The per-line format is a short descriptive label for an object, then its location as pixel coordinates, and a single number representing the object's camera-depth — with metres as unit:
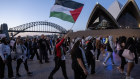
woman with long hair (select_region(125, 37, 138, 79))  2.70
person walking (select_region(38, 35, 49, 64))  5.09
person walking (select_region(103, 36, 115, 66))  4.07
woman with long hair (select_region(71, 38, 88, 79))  1.84
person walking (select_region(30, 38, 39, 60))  6.08
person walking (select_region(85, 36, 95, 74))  3.29
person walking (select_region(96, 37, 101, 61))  5.32
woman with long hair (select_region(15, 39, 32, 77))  3.16
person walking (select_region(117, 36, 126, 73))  3.04
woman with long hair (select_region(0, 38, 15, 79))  2.94
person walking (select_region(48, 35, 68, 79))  2.61
